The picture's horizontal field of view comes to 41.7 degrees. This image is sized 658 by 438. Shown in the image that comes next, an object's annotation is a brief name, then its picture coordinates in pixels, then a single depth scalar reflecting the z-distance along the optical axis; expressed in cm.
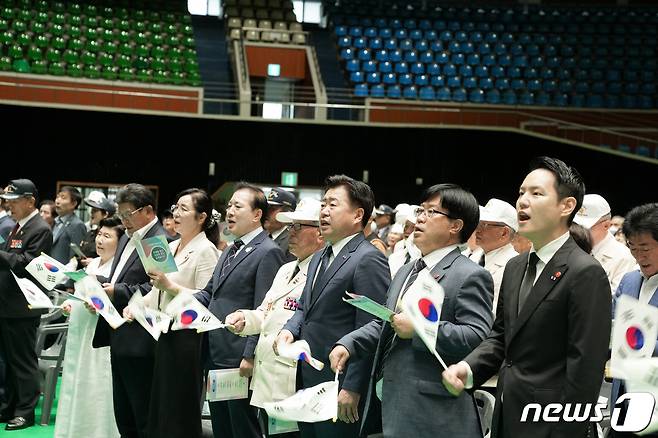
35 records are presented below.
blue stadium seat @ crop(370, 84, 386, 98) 1716
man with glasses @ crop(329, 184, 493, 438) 309
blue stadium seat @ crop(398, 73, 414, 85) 1781
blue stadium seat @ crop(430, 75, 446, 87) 1778
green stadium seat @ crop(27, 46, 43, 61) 1638
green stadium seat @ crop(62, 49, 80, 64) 1653
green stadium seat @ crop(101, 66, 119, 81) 1611
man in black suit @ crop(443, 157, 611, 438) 261
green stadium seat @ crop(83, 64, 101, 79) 1603
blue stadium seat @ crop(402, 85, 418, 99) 1716
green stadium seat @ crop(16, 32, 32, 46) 1680
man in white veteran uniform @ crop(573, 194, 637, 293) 486
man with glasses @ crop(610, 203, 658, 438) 313
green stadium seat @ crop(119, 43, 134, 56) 1740
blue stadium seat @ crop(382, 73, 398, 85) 1789
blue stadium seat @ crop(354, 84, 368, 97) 1725
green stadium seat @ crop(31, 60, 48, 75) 1572
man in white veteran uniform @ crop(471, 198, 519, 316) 480
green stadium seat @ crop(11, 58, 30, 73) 1555
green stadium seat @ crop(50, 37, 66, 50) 1706
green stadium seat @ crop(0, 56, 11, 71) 1555
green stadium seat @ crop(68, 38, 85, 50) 1714
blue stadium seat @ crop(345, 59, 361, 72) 1842
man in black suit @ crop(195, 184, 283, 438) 445
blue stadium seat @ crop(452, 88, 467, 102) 1723
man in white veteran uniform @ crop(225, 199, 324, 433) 398
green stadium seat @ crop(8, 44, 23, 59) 1628
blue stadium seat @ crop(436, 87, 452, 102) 1714
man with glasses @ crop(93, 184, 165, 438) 480
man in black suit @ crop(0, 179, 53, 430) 615
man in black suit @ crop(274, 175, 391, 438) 372
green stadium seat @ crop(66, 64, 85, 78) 1590
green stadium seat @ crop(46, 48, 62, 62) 1648
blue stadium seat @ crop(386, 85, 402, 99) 1706
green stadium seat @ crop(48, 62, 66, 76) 1584
